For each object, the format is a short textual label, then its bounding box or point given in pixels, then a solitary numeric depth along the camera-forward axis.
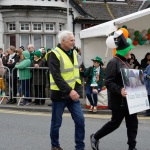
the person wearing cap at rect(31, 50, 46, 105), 12.66
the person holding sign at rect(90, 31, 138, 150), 6.46
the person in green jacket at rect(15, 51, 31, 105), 12.69
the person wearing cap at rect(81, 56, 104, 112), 11.61
